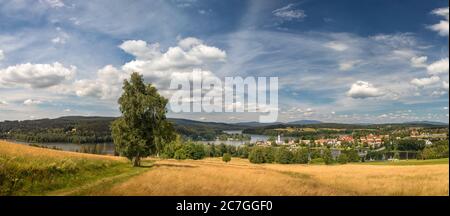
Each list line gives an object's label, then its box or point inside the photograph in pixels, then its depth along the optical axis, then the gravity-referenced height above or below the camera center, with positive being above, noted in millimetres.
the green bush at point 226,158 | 100750 -9097
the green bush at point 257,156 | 127144 -10839
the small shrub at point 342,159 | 131412 -12163
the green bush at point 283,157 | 133300 -11642
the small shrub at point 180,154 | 91438 -7501
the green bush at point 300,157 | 135612 -11842
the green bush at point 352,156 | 143750 -12139
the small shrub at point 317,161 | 138550 -13800
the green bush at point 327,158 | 128075 -11622
